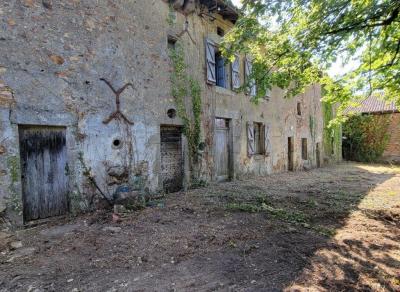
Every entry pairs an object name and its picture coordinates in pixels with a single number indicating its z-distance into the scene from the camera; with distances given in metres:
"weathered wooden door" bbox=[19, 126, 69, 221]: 4.72
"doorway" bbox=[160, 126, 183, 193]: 7.11
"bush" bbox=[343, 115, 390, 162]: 18.44
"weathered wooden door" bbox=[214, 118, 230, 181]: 8.73
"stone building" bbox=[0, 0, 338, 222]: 4.62
